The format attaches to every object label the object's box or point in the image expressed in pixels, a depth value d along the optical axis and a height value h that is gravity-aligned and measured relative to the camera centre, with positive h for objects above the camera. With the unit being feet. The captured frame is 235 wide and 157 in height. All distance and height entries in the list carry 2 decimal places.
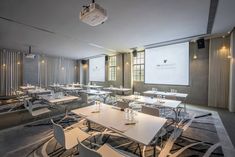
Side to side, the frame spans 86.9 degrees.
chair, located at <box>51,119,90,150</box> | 6.10 -3.43
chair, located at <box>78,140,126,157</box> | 4.17 -3.48
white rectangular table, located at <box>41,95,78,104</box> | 12.83 -2.37
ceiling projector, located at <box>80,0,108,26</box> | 6.84 +3.63
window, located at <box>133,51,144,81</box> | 30.55 +2.65
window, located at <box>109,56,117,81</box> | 36.60 +2.86
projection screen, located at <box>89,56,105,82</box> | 39.47 +2.87
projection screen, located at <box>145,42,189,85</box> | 23.35 +2.64
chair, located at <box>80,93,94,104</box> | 16.55 -2.65
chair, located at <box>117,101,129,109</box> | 10.92 -2.42
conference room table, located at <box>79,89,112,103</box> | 20.47 -2.56
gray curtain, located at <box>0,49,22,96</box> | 30.60 +1.78
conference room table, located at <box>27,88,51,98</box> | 21.05 -2.42
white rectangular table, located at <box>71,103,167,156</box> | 5.32 -2.46
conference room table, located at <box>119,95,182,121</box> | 11.51 -2.50
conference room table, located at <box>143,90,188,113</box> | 16.22 -2.43
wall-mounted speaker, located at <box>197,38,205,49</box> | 20.48 +5.67
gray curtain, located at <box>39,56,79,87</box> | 37.62 +2.46
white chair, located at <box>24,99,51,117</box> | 12.10 -3.40
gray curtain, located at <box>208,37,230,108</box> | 19.48 +0.84
